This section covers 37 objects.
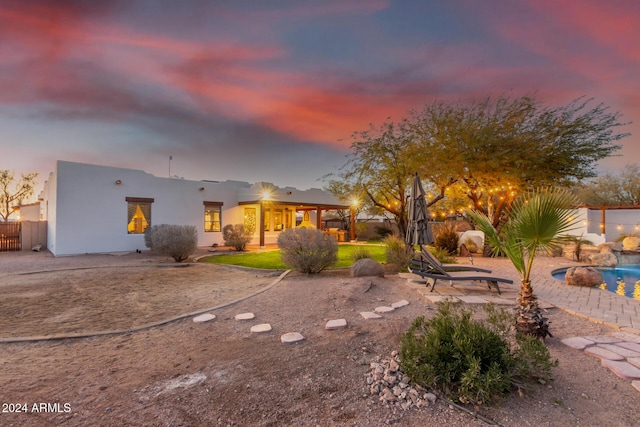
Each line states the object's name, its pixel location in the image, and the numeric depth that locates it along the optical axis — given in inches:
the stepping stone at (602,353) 119.8
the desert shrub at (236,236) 560.4
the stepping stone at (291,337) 140.4
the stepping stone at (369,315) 170.9
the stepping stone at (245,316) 176.7
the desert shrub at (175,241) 409.4
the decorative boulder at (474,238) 528.1
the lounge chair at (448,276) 233.9
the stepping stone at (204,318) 175.0
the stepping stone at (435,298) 207.5
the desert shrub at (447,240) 491.2
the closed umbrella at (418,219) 271.7
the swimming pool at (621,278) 303.2
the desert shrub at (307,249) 304.7
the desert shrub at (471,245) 523.2
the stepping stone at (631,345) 127.9
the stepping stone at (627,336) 138.9
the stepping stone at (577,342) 130.6
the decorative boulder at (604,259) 430.7
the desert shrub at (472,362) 88.8
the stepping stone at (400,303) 196.5
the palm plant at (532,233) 127.6
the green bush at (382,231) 904.5
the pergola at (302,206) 624.7
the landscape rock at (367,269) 289.1
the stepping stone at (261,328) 156.2
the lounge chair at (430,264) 247.2
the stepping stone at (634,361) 113.7
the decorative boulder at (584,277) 266.4
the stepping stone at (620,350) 122.6
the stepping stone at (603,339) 135.3
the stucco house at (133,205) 476.7
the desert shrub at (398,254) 339.0
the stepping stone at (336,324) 155.9
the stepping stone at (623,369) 105.7
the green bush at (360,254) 350.0
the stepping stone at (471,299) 203.3
